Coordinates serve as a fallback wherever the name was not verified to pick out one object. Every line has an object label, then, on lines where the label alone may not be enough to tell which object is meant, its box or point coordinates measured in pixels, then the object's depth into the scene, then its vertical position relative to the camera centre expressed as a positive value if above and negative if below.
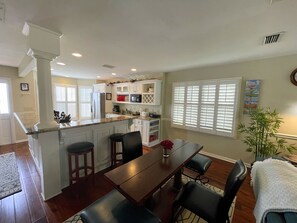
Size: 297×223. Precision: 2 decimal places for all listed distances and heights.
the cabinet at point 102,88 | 5.73 +0.44
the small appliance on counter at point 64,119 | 3.15 -0.56
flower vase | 1.89 -0.78
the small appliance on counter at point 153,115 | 4.65 -0.56
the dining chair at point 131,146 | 2.12 -0.79
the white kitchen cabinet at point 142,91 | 4.44 +0.28
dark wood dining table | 1.20 -0.82
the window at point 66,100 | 5.73 -0.14
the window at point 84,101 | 6.49 -0.18
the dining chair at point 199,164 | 2.13 -1.05
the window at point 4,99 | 4.09 -0.11
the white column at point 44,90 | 1.88 +0.09
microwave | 4.91 +0.02
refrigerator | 4.85 -0.27
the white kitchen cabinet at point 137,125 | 4.49 -0.90
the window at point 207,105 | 3.29 -0.14
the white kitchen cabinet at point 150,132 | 4.31 -1.11
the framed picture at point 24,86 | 4.37 +0.32
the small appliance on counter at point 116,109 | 5.97 -0.49
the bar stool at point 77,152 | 2.14 -0.90
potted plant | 2.57 -0.67
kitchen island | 2.00 -0.83
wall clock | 2.59 +0.50
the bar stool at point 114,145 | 2.83 -1.03
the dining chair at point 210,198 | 1.19 -1.10
